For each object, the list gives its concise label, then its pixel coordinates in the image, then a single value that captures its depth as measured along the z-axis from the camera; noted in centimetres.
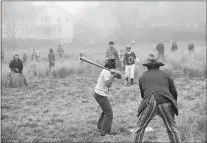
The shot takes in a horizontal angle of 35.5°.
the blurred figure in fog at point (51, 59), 1952
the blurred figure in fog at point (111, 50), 1356
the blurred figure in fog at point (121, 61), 1823
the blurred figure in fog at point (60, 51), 2309
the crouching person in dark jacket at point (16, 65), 1443
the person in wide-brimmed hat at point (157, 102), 495
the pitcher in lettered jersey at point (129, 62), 1334
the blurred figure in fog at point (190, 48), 2364
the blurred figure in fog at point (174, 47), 2467
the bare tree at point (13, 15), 5328
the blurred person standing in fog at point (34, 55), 2688
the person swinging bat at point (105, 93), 667
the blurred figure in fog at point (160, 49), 2217
